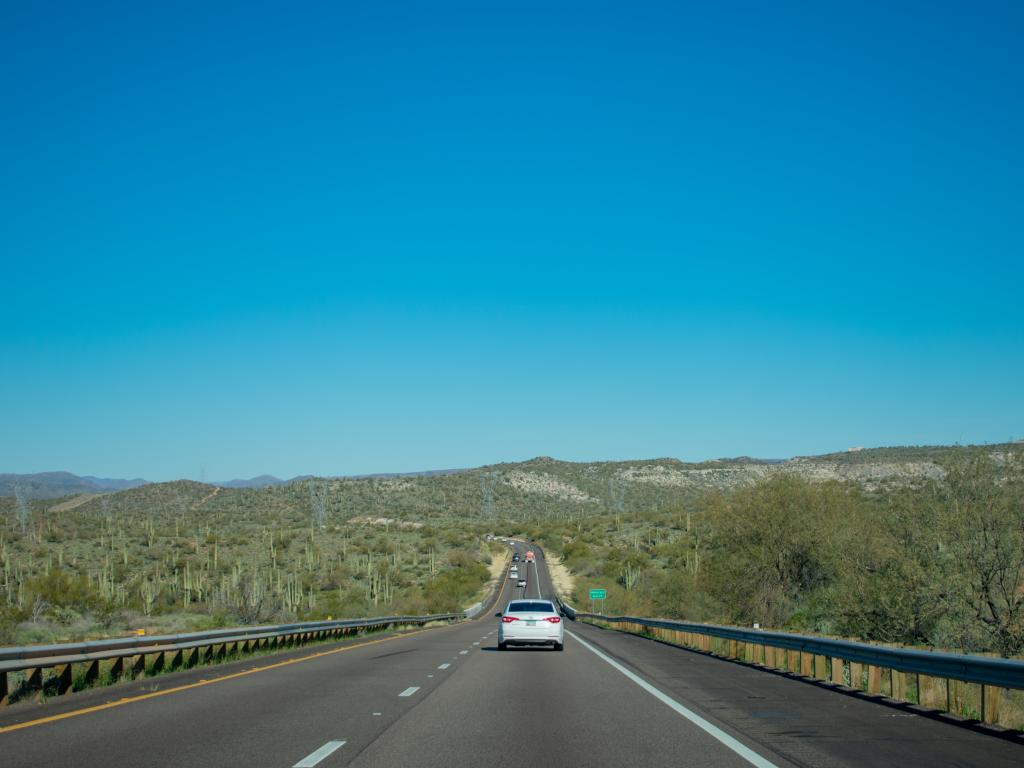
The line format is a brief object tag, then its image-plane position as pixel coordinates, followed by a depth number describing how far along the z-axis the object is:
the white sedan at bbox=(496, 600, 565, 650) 26.30
